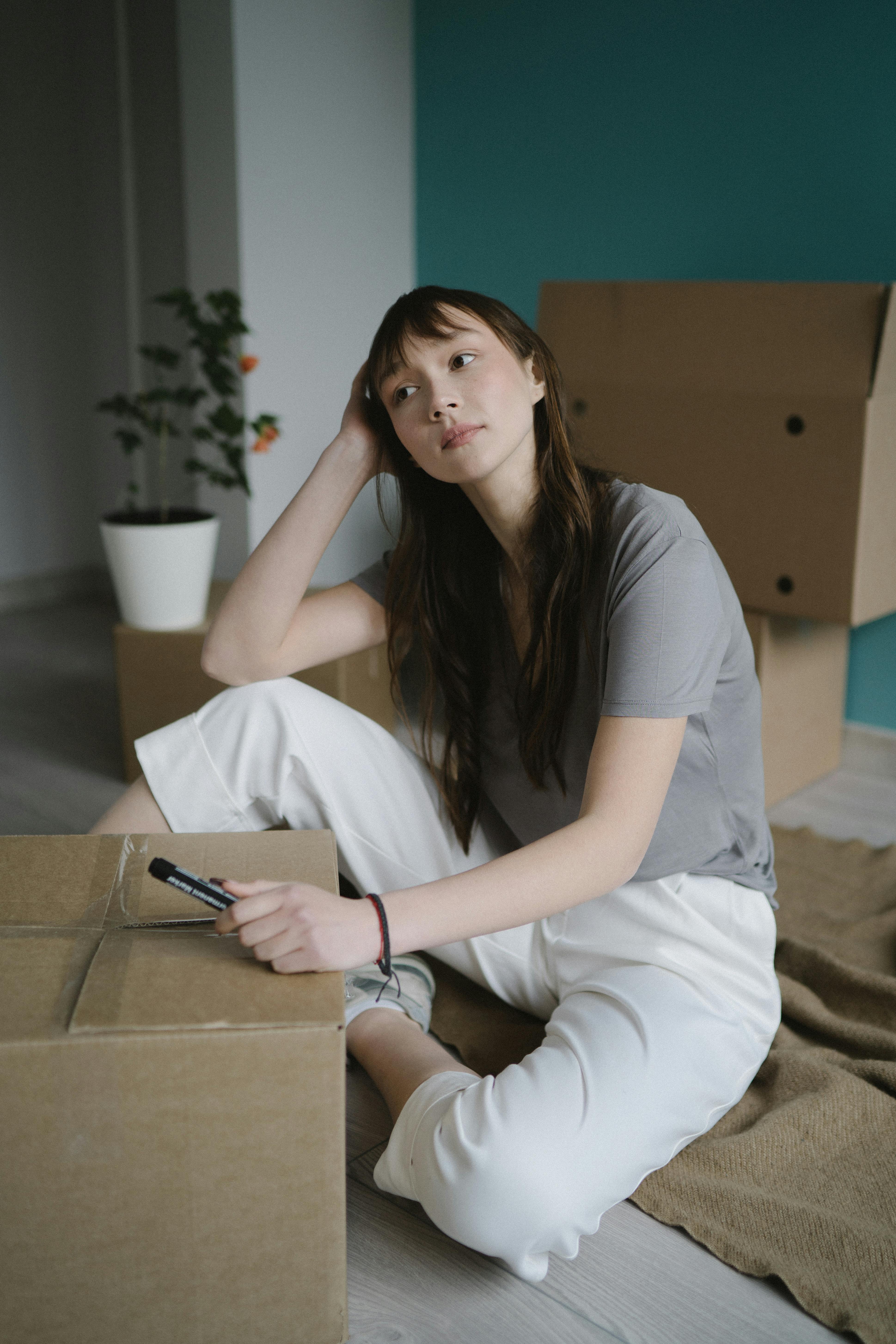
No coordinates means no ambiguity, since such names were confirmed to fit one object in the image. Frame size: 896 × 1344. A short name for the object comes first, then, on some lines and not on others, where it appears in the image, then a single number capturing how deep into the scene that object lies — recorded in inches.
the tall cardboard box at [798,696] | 72.7
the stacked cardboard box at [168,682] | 75.2
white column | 95.7
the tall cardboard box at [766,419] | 63.2
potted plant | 76.8
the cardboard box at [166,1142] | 25.1
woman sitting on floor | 32.6
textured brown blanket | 34.1
